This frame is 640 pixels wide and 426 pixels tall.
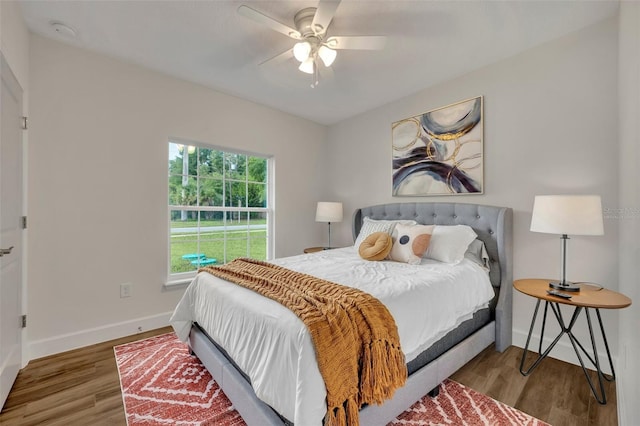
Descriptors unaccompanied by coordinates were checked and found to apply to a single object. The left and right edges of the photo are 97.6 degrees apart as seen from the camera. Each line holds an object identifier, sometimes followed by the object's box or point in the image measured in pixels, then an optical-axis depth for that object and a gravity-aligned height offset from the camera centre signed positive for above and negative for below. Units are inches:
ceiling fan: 70.3 +47.0
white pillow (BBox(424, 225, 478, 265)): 94.5 -10.8
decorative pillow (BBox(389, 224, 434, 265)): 95.7 -11.4
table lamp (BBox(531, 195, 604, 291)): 71.2 -1.1
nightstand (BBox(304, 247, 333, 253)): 151.2 -21.2
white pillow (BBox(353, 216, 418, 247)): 112.8 -6.6
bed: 48.9 -31.8
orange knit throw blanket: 45.8 -23.5
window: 122.8 +1.4
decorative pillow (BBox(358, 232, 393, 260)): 98.7 -12.7
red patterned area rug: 62.5 -46.7
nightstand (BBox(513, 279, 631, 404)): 66.4 -21.6
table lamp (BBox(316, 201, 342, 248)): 150.2 -0.6
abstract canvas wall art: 109.5 +26.0
